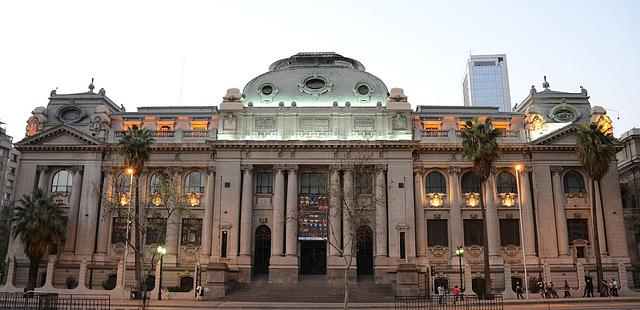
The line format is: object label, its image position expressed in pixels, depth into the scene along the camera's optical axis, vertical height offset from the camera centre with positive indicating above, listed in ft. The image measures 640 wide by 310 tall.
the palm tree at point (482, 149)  150.92 +31.39
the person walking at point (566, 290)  153.89 -7.16
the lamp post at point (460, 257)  151.05 +1.70
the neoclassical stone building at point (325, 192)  173.06 +22.93
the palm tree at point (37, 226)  161.48 +10.09
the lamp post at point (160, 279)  144.70 -4.80
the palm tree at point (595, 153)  158.71 +32.07
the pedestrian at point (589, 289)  150.61 -6.66
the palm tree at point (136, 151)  151.74 +30.35
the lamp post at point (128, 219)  143.98 +10.79
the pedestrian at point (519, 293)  147.23 -7.75
